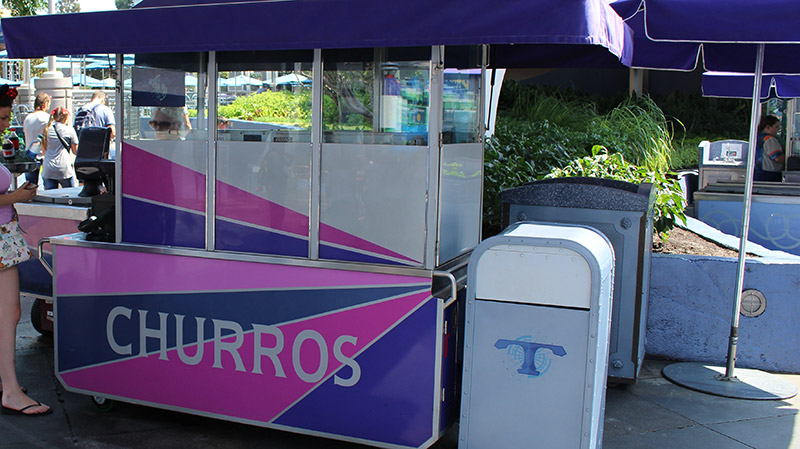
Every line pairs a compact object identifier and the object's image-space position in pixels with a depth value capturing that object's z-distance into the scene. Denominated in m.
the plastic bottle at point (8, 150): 6.60
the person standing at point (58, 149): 9.74
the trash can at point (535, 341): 3.44
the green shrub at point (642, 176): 6.10
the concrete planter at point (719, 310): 5.50
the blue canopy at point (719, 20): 4.17
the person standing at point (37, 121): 10.78
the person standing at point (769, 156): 10.80
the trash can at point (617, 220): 4.65
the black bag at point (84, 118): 10.52
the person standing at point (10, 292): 4.40
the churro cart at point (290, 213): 3.69
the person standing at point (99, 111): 10.48
